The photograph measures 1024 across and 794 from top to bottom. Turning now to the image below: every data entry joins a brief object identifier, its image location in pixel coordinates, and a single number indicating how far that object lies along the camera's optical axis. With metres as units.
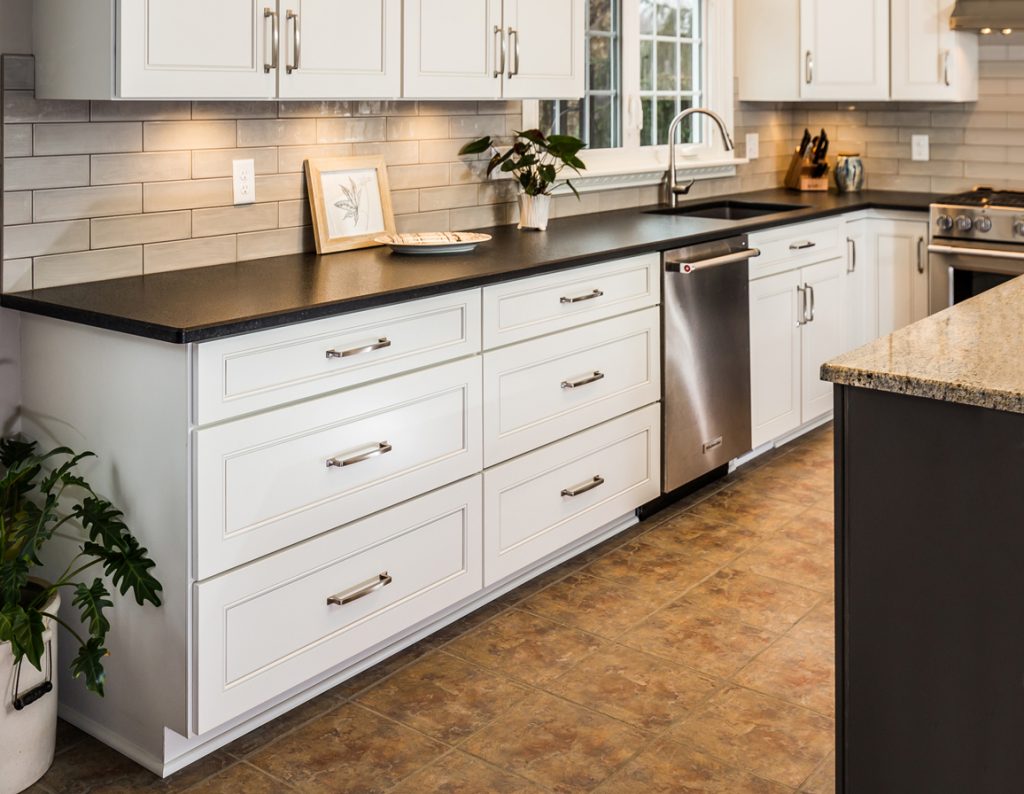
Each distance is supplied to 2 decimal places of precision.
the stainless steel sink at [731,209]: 4.66
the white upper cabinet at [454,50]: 3.01
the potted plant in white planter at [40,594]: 2.14
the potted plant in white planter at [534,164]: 3.58
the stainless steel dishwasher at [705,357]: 3.69
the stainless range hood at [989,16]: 4.55
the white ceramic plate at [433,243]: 3.09
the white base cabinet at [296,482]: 2.24
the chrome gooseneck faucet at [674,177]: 4.39
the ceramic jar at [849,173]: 5.29
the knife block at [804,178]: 5.38
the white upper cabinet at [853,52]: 4.83
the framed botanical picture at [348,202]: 3.15
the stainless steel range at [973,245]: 4.50
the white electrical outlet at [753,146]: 5.27
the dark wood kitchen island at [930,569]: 1.70
